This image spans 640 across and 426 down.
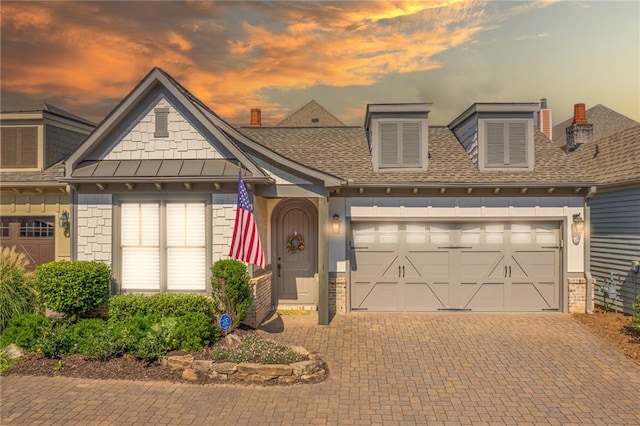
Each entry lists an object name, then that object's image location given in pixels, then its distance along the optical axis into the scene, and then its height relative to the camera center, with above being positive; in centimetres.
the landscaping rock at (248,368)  663 -277
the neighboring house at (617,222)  1092 -33
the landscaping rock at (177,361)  692 -280
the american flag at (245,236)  796 -50
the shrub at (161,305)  899 -226
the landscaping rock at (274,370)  658 -278
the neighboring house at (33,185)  1148 +83
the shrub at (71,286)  877 -174
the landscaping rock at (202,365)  674 -278
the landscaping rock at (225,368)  667 -278
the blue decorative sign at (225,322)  787 -231
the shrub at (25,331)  771 -249
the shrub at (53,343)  757 -266
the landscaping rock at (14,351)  761 -284
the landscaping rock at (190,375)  671 -293
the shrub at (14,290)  860 -183
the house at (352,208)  980 +14
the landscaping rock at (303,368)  664 -279
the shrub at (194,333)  745 -247
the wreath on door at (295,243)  1188 -97
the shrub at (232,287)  848 -171
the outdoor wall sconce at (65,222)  1113 -27
